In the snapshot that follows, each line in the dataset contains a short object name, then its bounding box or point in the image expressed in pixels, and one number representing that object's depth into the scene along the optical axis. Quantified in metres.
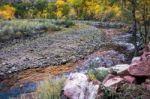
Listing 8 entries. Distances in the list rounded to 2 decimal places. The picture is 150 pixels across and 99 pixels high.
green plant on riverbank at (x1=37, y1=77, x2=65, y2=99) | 4.66
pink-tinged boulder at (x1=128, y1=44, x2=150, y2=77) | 4.17
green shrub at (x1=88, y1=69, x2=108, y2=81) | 4.96
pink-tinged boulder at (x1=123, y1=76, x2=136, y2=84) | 4.21
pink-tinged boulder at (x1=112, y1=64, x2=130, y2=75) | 4.41
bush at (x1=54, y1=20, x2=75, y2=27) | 18.02
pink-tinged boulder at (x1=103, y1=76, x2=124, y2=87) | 4.13
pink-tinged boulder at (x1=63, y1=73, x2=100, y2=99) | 4.22
